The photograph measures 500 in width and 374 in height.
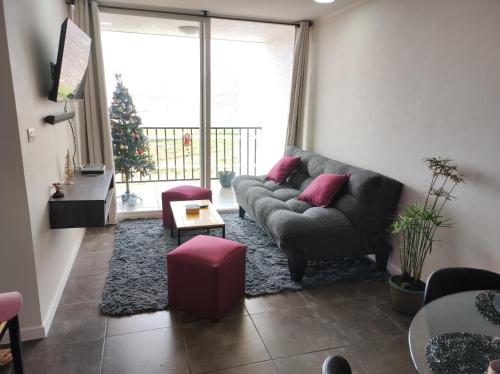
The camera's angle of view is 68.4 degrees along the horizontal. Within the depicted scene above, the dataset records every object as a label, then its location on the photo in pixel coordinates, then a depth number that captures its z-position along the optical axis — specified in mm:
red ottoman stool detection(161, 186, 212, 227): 3996
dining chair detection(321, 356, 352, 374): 936
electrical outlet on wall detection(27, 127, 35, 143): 2161
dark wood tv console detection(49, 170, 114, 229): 2475
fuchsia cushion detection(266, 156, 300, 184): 4250
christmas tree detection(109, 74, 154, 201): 4617
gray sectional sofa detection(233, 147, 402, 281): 2912
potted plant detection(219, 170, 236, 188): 5645
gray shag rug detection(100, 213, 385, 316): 2650
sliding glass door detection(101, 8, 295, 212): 4430
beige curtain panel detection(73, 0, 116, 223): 3766
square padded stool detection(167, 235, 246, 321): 2369
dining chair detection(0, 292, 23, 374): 1471
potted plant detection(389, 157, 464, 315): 2461
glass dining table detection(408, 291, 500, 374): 1221
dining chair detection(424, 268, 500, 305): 1633
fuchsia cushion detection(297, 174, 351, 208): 3357
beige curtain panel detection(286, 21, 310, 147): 4473
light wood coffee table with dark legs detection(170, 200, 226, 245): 3119
